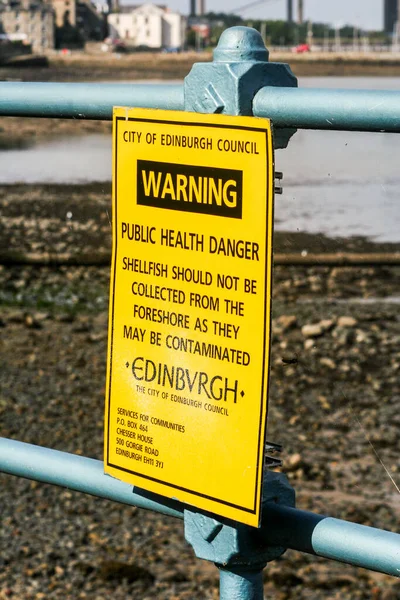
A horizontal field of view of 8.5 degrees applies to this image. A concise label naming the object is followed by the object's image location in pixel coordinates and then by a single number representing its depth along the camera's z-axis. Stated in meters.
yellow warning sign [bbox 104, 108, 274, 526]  2.76
